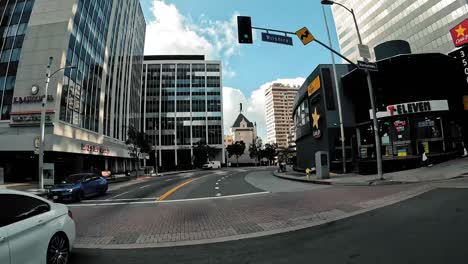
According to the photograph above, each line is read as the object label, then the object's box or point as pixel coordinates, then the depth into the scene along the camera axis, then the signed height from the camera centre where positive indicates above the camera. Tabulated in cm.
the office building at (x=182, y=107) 8400 +1751
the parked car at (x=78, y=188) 1372 -131
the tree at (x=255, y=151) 10206 +208
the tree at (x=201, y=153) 7325 +164
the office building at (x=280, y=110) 16862 +2919
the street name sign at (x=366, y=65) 1438 +472
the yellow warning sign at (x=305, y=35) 1227 +558
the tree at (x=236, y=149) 9425 +291
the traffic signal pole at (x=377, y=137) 1549 +83
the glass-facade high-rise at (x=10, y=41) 2984 +1520
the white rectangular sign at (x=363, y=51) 1468 +564
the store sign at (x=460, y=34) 2347 +1041
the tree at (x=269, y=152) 10461 +149
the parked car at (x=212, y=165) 6838 -171
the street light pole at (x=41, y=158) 1977 +58
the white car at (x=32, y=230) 343 -95
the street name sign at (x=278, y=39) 1195 +541
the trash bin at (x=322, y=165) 1969 -86
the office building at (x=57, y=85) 2831 +989
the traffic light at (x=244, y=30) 1114 +540
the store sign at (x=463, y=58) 2161 +743
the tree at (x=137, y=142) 4146 +321
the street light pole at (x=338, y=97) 2238 +521
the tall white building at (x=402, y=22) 4816 +2807
